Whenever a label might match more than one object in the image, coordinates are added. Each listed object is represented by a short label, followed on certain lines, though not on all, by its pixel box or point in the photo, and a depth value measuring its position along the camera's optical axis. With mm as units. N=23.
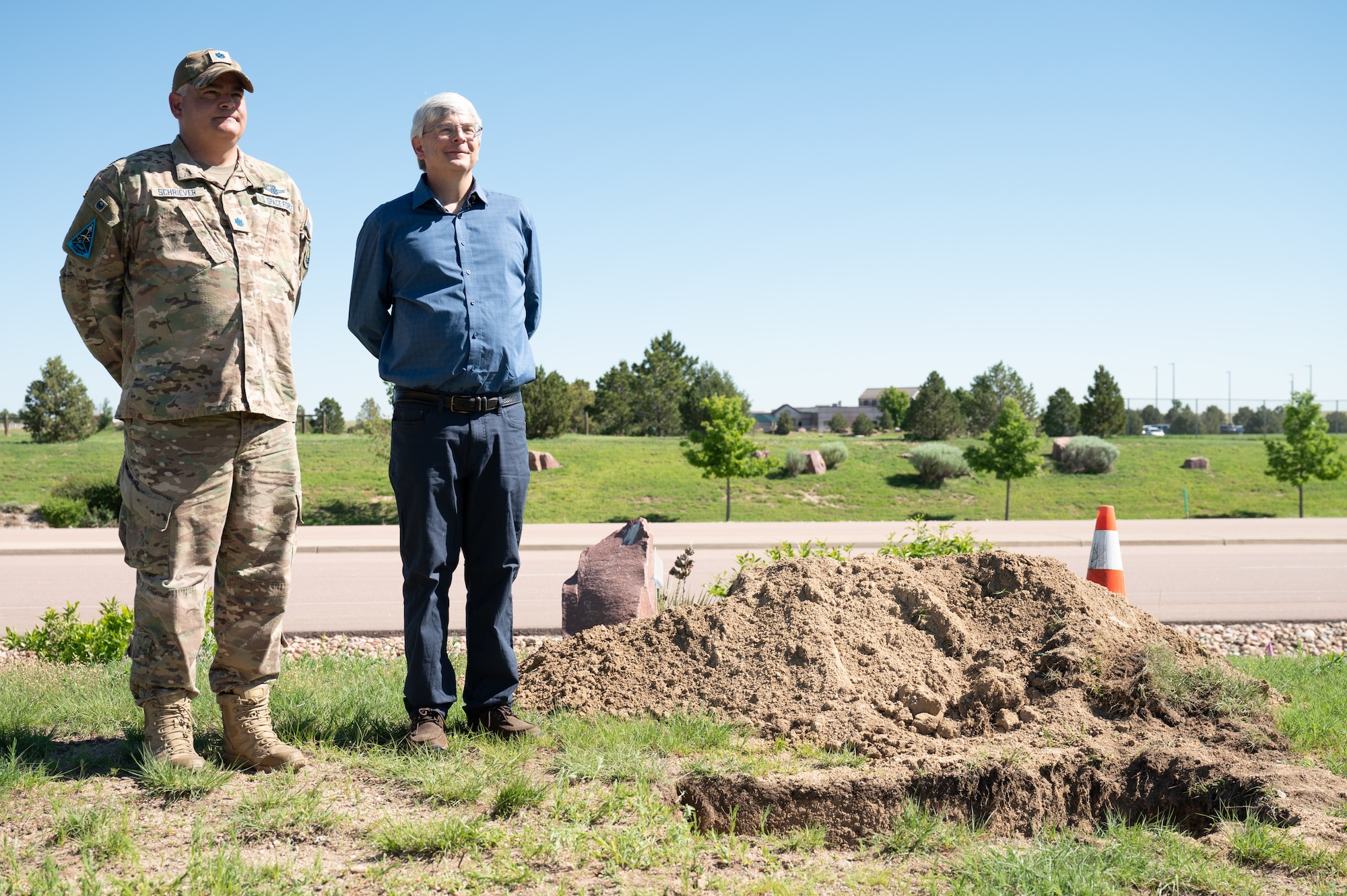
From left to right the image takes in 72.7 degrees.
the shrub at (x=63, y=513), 18703
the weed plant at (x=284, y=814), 2902
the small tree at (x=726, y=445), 22109
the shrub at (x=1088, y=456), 29500
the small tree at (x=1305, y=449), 23953
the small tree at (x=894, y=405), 63438
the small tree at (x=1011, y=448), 23422
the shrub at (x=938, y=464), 26969
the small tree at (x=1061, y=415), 43969
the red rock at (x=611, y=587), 5371
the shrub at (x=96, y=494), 19703
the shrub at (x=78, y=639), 5555
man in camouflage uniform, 3320
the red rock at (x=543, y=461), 27828
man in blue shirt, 3699
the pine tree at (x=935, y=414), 40781
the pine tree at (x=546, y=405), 39469
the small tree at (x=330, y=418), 49781
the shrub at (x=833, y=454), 29250
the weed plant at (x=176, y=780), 3207
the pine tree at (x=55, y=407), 35188
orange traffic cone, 6395
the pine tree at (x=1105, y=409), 39844
